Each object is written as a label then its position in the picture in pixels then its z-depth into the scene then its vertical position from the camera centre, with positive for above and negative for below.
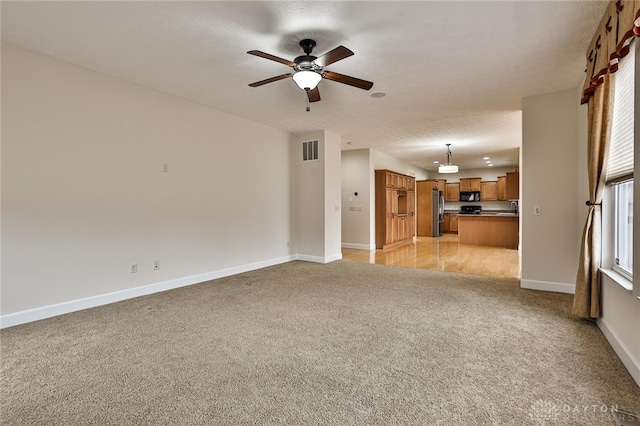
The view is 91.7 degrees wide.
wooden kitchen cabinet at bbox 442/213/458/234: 12.91 -0.72
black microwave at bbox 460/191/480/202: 12.52 +0.40
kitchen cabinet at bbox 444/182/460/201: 12.97 +0.62
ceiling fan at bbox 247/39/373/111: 2.80 +1.31
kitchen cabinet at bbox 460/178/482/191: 12.48 +0.89
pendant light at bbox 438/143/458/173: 8.79 +1.07
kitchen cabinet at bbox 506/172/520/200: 9.81 +0.63
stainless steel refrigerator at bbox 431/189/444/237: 11.10 -0.25
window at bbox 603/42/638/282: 2.33 +0.30
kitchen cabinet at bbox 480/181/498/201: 12.16 +0.58
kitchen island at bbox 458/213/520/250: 8.64 -0.70
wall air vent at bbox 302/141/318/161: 6.40 +1.19
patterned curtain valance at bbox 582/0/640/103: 1.96 +1.20
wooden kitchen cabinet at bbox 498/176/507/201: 11.81 +0.69
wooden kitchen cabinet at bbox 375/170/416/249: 8.41 -0.07
